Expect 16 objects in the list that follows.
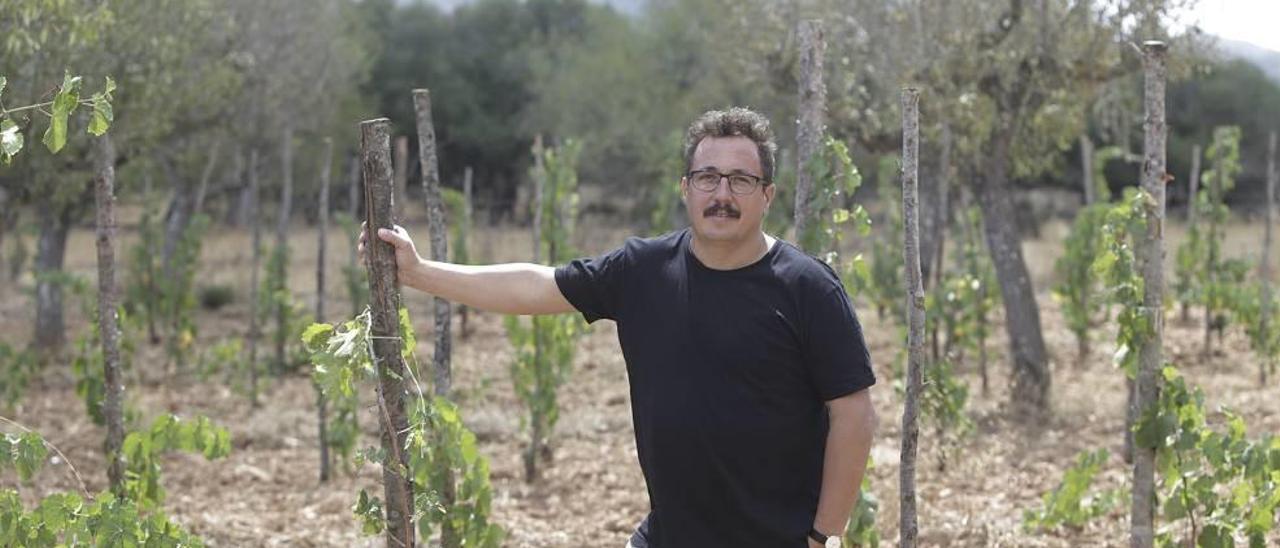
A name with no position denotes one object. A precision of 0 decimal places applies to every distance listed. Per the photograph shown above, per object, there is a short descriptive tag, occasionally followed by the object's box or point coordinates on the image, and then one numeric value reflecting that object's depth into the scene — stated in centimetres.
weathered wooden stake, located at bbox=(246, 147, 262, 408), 1001
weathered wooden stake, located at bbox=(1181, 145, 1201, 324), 1210
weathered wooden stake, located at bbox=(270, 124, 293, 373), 1061
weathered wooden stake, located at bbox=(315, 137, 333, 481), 744
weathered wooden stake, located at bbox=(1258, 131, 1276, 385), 984
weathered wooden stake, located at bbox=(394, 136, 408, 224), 854
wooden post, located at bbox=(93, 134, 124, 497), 484
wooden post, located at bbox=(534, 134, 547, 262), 932
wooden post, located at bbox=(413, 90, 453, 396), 532
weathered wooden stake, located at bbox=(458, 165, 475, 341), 1327
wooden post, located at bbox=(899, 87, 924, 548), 427
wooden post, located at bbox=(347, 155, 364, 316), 1288
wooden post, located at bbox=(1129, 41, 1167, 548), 442
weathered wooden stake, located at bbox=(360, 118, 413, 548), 325
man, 298
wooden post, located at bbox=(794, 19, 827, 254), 460
